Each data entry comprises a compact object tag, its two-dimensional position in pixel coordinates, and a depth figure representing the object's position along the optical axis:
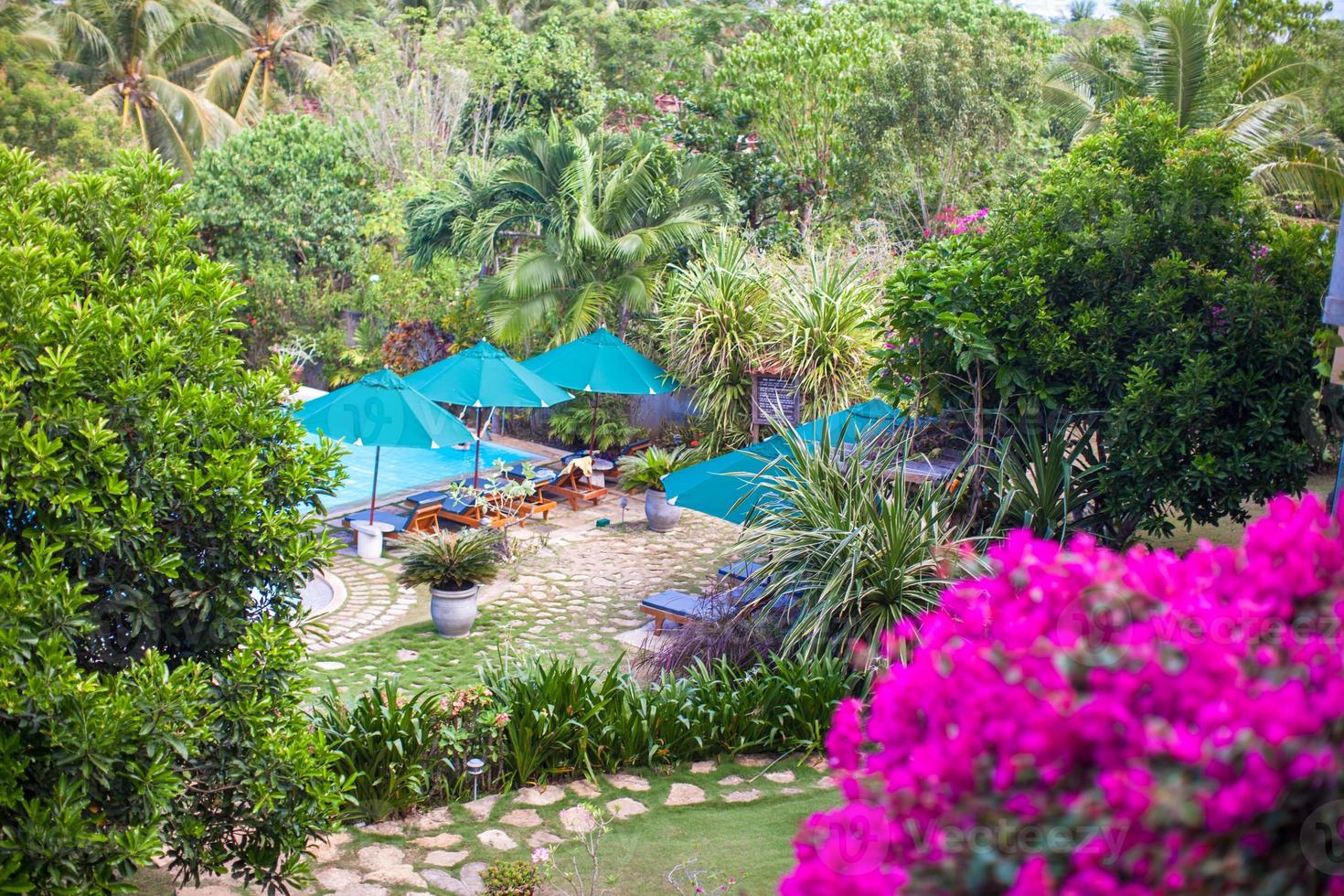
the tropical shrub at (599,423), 18.81
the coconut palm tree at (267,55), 33.50
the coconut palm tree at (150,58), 29.86
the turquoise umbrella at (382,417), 13.21
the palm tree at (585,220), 18.39
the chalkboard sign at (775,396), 15.38
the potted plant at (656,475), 15.37
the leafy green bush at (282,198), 22.91
